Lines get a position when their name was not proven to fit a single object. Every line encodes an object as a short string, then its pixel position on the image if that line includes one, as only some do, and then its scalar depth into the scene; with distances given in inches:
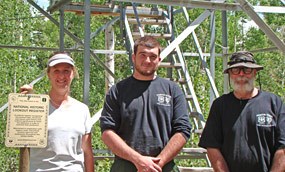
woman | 161.3
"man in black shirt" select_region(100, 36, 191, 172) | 167.5
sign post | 155.5
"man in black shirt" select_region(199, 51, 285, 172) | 169.6
